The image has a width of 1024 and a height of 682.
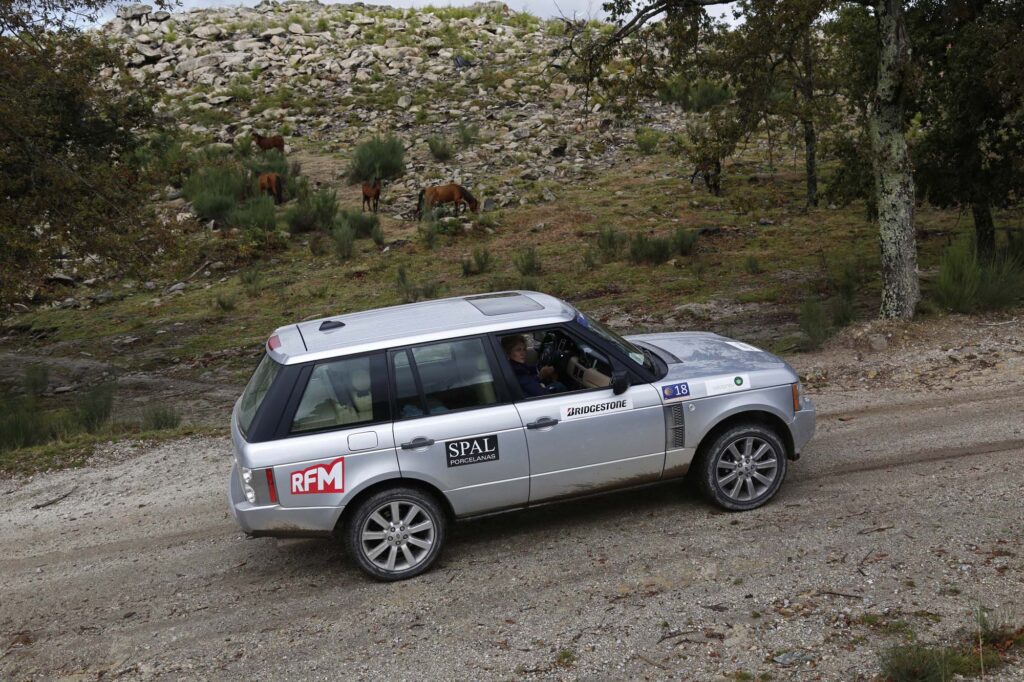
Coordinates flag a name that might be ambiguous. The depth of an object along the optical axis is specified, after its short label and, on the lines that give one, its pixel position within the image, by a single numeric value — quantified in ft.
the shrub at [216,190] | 77.20
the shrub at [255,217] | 73.76
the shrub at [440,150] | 90.38
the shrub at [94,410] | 35.99
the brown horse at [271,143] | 93.66
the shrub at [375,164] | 87.81
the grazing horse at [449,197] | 73.72
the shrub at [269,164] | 87.27
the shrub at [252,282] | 60.85
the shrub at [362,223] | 72.79
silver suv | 19.17
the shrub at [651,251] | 59.31
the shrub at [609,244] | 60.95
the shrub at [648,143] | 87.86
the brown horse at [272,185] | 80.79
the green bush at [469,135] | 93.86
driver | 20.49
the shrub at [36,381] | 45.21
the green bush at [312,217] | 75.15
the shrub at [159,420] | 35.00
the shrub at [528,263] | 58.95
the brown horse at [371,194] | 78.18
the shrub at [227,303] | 58.44
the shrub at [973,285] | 39.55
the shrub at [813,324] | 38.99
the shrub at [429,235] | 67.56
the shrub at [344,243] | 67.10
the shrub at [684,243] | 59.52
